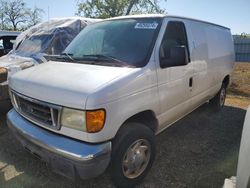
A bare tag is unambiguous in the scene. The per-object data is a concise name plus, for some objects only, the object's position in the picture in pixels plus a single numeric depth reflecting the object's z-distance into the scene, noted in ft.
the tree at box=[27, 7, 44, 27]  102.17
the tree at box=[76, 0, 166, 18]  56.15
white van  6.00
